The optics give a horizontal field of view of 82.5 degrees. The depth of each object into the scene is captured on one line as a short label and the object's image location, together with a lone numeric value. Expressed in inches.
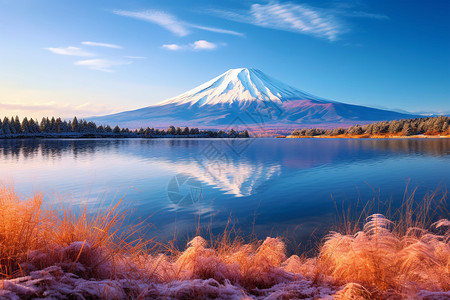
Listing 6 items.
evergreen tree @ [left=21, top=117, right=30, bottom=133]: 3720.5
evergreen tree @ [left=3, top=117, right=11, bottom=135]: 3513.8
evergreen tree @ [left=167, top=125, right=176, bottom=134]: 4972.9
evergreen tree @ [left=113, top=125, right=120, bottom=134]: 4624.3
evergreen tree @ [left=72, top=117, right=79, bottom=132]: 4148.6
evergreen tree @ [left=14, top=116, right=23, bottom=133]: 3671.3
